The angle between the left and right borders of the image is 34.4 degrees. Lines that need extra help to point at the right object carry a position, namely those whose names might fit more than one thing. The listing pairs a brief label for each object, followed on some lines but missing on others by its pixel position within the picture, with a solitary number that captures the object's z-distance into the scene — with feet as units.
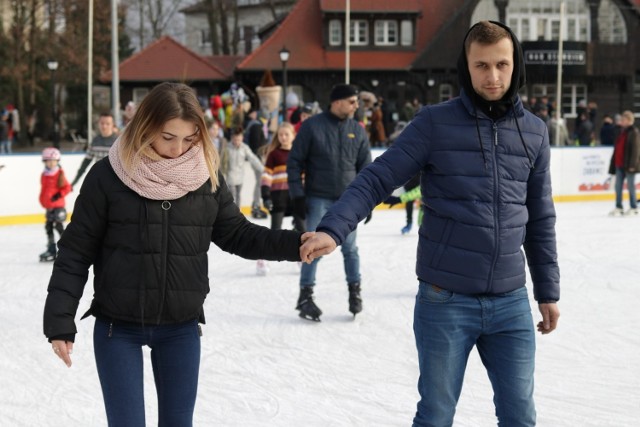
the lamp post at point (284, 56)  79.79
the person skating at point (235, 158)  42.01
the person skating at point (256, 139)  46.11
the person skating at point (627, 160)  47.16
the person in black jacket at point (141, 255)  9.05
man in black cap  20.98
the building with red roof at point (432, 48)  112.98
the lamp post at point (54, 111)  77.80
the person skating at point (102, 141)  31.76
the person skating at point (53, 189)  30.27
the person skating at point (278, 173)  27.81
